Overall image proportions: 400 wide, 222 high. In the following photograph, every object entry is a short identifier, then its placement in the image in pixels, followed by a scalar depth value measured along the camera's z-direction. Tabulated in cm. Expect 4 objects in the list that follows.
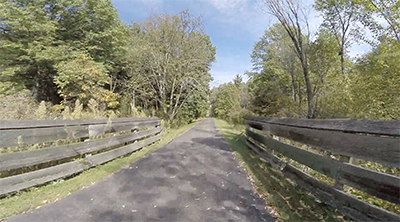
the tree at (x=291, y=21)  812
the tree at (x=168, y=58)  1584
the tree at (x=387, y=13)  1030
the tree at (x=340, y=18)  1539
